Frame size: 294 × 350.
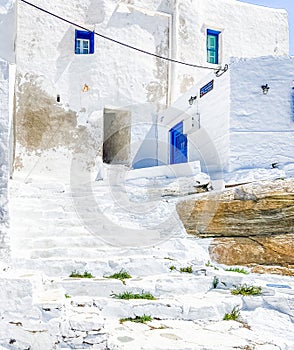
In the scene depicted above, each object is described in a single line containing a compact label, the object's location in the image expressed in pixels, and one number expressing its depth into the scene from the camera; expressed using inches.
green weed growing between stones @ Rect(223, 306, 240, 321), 226.7
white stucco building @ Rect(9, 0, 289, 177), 554.9
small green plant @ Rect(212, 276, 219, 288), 269.2
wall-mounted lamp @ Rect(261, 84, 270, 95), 434.9
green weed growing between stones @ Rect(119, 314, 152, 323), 213.6
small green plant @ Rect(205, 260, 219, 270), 304.3
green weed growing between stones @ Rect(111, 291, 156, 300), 235.3
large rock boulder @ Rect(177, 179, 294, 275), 331.0
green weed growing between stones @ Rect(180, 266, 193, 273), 288.0
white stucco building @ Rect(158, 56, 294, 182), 425.1
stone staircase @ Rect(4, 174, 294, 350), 173.5
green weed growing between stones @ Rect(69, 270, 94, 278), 263.0
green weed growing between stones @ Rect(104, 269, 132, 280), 268.4
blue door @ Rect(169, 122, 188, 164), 560.3
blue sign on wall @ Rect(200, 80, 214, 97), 474.9
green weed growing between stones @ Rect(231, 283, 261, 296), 253.7
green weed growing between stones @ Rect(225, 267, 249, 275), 304.7
